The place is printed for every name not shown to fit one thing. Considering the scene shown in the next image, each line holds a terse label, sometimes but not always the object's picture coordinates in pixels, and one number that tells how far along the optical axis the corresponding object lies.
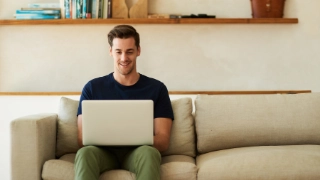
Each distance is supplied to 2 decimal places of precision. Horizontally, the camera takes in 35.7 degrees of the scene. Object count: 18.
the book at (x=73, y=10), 3.74
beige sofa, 2.54
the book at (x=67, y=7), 3.73
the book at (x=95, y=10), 3.74
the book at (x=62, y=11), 3.76
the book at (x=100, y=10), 3.75
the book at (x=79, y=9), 3.72
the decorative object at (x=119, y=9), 3.78
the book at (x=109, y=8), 3.75
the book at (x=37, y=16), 3.76
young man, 2.61
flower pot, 3.71
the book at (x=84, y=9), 3.72
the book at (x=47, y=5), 3.78
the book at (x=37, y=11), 3.75
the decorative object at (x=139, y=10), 3.78
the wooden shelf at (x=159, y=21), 3.73
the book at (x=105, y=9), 3.76
